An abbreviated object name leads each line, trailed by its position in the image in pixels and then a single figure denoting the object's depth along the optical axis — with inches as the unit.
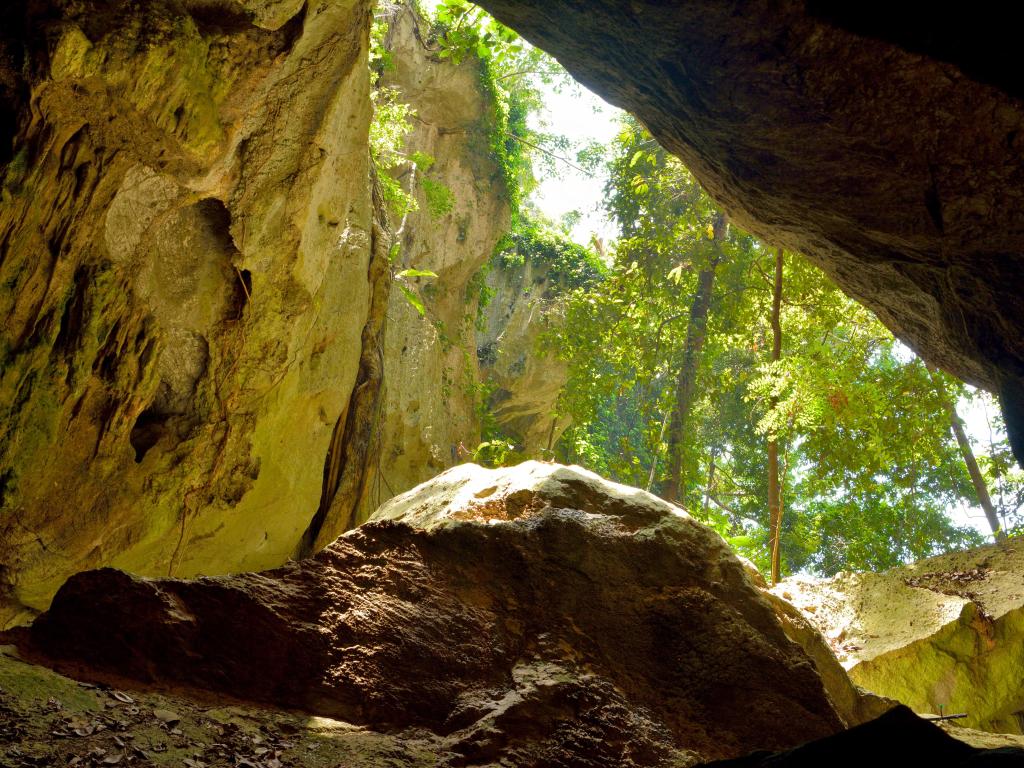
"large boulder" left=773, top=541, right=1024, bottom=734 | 305.6
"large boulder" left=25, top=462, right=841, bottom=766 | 140.8
